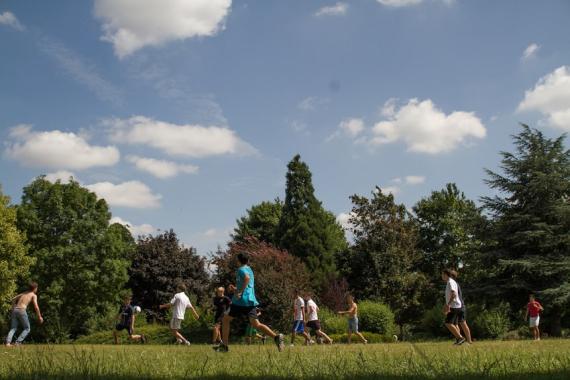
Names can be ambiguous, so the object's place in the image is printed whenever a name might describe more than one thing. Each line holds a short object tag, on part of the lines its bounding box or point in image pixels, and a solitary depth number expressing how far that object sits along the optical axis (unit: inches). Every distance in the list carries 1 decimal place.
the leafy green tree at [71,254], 1497.3
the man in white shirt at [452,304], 568.7
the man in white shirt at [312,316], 806.5
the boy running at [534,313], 830.5
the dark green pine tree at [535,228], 1090.7
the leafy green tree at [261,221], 1996.8
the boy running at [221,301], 679.7
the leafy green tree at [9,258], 1253.7
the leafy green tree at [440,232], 1947.6
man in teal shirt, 431.2
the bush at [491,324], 1103.0
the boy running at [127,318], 838.5
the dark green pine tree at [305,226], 1542.8
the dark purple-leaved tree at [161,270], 1699.9
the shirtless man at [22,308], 619.7
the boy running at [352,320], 784.3
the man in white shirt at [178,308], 711.7
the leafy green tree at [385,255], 1368.1
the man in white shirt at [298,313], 820.6
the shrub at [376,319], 1148.5
